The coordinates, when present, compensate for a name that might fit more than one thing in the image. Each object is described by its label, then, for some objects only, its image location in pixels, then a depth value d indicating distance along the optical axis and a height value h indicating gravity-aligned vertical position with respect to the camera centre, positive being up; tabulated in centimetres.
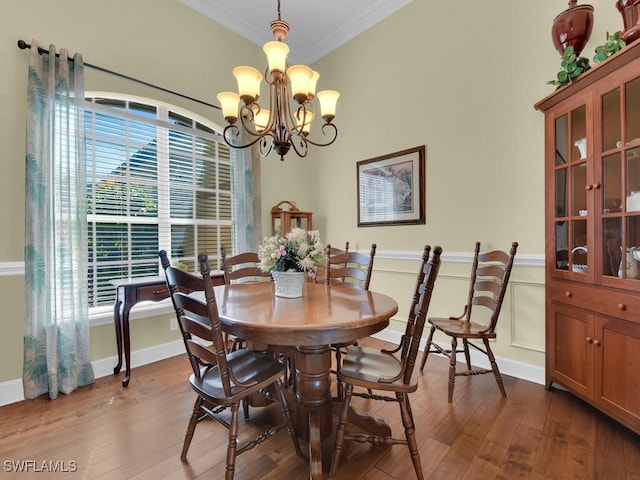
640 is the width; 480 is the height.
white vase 177 -26
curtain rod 220 +143
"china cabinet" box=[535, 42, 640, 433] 164 +0
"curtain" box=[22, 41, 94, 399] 217 +7
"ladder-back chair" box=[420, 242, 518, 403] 217 -55
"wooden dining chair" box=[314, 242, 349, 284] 265 -14
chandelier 190 +95
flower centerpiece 171 -9
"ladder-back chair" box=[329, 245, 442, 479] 136 -67
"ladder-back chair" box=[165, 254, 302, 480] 125 -66
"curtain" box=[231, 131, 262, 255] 345 +48
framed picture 309 +53
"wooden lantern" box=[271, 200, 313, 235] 371 +26
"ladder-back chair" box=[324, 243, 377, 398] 240 -22
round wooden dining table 130 -38
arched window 269 +51
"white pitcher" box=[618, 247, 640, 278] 164 -16
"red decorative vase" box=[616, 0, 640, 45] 154 +112
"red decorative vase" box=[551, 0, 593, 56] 190 +132
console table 240 -48
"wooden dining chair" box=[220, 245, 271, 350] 246 -25
